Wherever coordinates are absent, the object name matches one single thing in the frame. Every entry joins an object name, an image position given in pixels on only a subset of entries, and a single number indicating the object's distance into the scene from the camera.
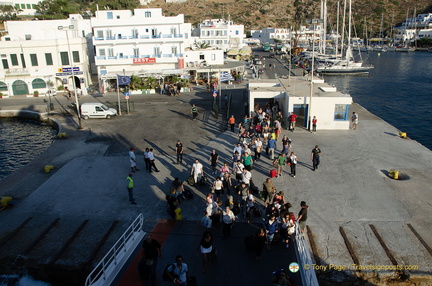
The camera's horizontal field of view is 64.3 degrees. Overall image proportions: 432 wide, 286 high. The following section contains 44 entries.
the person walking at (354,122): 25.34
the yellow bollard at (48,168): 19.70
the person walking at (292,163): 17.38
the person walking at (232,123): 25.72
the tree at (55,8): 90.56
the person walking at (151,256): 9.62
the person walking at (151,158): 18.52
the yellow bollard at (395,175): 17.47
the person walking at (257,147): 19.67
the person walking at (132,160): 18.36
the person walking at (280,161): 17.27
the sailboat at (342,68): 69.44
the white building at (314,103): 25.12
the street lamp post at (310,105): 24.94
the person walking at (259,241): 10.61
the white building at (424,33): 132.29
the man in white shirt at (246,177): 15.13
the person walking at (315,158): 17.97
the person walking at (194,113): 29.66
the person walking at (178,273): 9.00
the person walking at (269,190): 14.58
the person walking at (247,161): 17.23
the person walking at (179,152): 19.66
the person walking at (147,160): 18.55
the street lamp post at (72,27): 26.84
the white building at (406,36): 135.18
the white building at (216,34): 73.75
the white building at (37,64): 43.78
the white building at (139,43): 46.12
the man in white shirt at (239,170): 16.09
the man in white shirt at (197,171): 16.73
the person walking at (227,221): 12.00
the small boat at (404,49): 123.72
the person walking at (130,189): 14.96
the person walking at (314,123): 24.70
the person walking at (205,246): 10.19
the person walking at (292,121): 25.20
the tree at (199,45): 62.24
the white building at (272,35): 123.44
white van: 31.20
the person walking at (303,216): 12.08
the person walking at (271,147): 19.88
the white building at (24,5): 96.23
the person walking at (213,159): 17.88
